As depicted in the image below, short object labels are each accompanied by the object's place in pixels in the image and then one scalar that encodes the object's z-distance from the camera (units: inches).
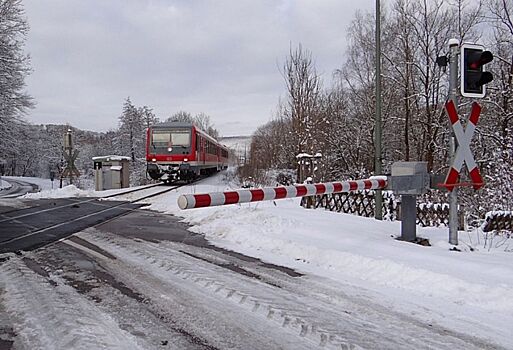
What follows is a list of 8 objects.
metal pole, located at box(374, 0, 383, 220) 445.4
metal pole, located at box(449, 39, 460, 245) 259.6
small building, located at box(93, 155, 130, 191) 963.3
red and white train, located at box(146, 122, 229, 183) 982.4
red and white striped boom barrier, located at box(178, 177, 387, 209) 220.8
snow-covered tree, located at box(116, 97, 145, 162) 3128.2
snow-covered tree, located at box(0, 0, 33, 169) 1309.1
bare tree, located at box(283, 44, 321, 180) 903.1
